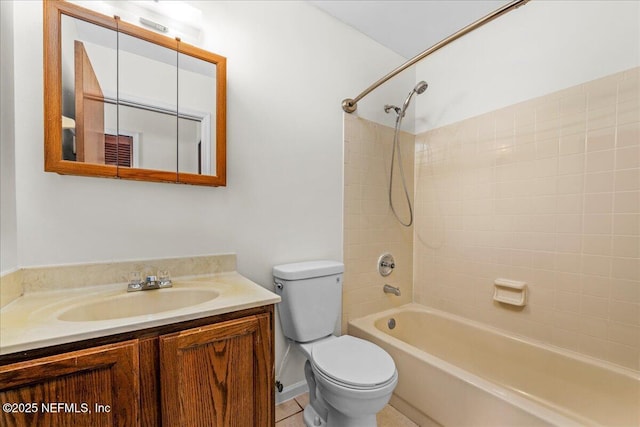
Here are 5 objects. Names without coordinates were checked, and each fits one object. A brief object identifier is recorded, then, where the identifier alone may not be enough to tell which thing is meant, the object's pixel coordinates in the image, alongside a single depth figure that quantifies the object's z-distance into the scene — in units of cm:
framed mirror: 98
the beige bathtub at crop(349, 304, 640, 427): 113
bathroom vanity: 65
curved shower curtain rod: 106
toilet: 108
